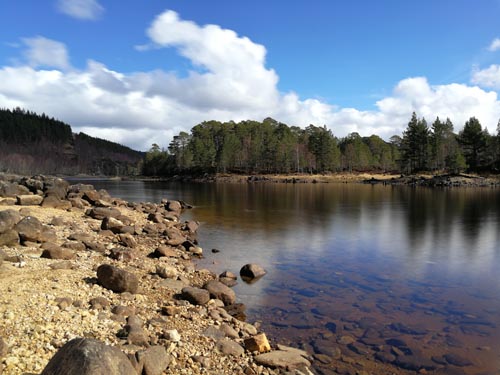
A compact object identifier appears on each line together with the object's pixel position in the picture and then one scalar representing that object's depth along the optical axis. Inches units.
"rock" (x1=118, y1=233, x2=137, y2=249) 892.7
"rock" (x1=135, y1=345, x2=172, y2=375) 331.3
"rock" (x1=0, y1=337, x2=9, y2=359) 299.9
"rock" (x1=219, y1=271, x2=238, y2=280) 726.5
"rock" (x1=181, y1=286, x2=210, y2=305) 550.0
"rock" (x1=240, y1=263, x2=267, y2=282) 743.7
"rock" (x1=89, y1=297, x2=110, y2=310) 452.4
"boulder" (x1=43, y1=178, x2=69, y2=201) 1293.3
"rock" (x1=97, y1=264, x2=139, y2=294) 525.3
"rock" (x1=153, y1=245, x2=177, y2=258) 842.2
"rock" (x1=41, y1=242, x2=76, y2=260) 649.0
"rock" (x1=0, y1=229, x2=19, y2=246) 682.3
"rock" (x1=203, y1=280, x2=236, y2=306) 586.6
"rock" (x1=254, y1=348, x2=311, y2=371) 398.0
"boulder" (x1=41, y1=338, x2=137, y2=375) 255.3
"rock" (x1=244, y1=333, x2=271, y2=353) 424.8
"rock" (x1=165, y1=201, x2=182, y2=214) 1783.2
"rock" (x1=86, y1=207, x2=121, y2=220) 1174.6
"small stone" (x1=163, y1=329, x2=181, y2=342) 403.5
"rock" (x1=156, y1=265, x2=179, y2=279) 662.5
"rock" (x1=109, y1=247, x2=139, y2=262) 747.4
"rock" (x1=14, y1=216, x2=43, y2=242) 722.8
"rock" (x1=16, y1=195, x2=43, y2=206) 1180.7
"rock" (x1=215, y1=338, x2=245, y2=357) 408.5
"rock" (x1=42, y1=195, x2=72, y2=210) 1214.9
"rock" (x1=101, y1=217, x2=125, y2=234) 1013.2
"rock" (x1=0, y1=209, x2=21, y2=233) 690.6
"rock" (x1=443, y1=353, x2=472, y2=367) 429.4
